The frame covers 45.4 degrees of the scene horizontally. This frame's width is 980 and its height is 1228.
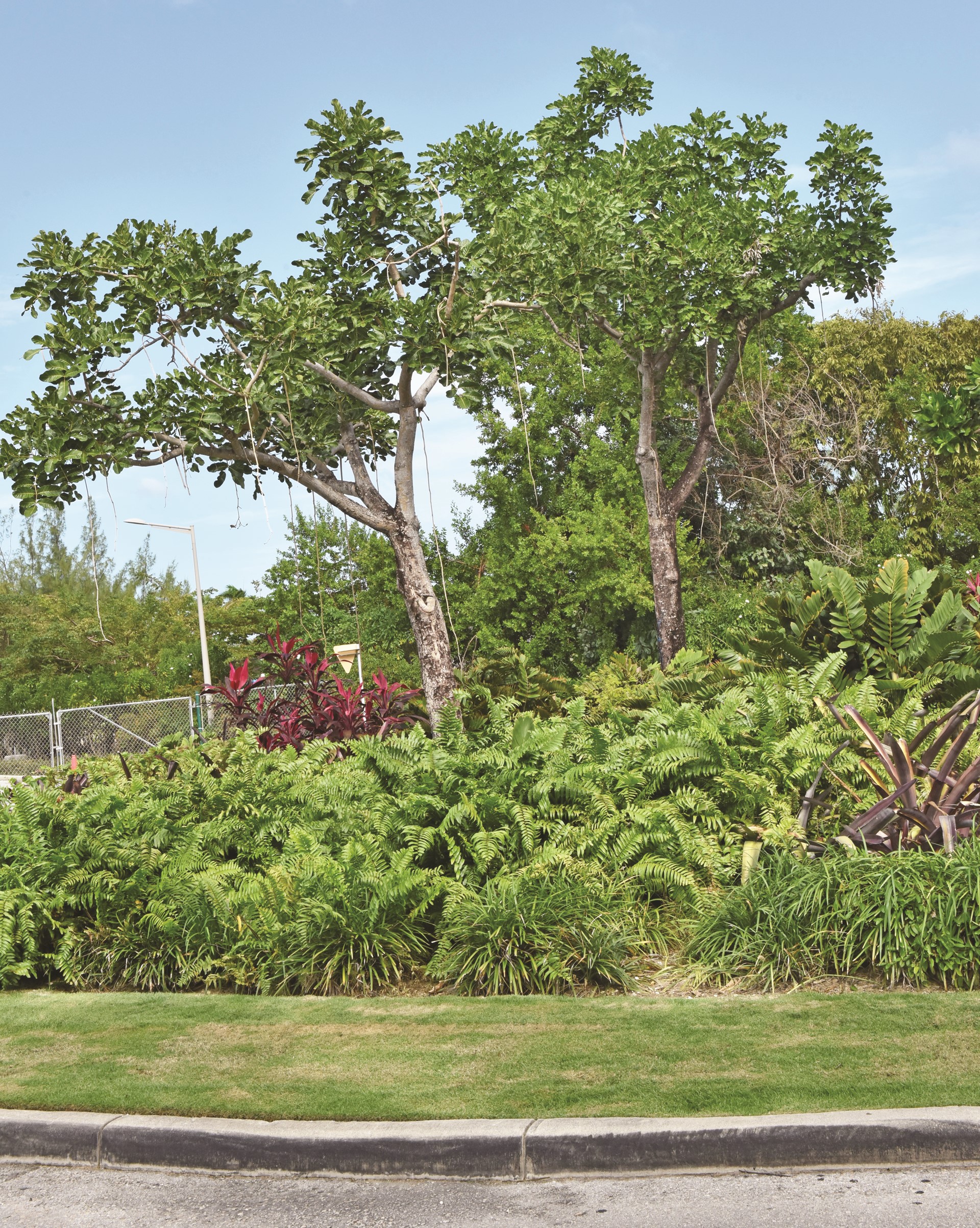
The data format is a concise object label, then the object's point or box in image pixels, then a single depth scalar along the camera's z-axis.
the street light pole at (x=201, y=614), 30.05
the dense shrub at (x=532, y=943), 6.21
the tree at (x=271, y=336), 14.10
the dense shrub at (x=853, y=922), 5.77
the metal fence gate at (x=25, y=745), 27.89
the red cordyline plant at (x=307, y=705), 12.88
